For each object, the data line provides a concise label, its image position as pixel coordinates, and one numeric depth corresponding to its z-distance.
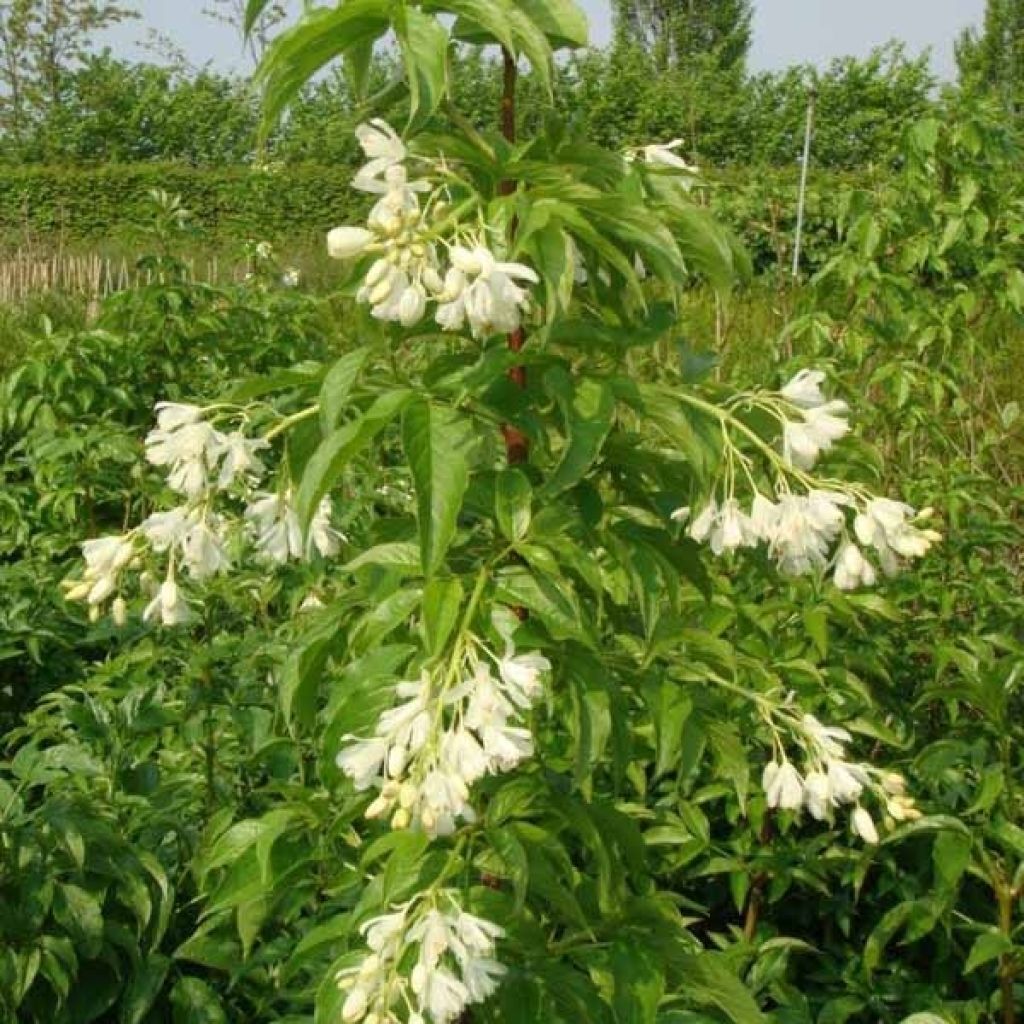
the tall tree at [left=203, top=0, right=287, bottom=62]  20.96
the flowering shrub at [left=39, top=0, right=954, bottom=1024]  1.45
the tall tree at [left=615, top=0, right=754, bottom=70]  45.97
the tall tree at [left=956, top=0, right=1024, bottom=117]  44.47
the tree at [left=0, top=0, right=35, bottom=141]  26.00
